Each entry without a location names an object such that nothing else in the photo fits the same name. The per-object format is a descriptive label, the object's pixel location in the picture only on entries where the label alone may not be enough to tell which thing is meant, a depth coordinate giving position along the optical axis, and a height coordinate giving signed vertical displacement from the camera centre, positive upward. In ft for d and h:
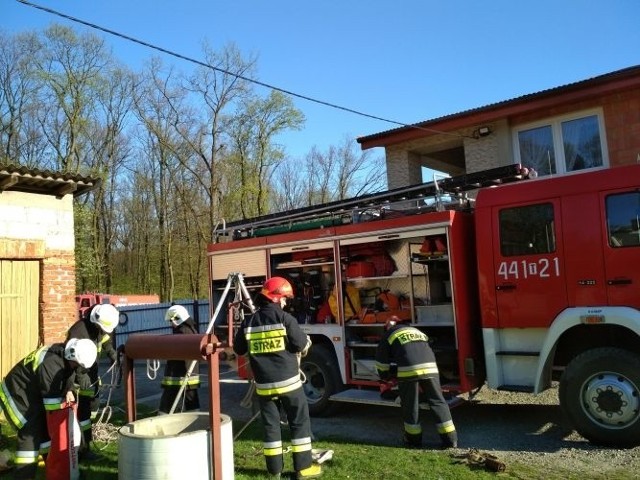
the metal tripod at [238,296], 21.01 +0.07
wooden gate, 27.32 -0.03
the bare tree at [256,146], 107.34 +28.51
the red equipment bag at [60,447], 16.05 -3.95
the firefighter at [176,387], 23.35 -3.54
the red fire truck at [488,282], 18.74 +0.14
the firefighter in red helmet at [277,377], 16.84 -2.48
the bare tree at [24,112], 102.47 +35.51
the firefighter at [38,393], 16.12 -2.42
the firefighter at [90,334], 19.57 -1.00
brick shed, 27.35 +2.47
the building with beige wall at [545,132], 34.55 +10.34
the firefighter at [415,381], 19.57 -3.23
